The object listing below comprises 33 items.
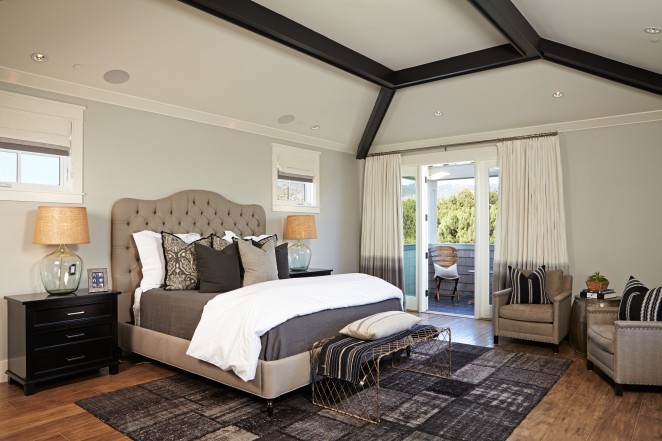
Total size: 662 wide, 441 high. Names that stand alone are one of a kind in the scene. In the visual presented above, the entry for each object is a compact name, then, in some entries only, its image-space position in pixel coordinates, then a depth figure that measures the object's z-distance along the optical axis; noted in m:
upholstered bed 3.19
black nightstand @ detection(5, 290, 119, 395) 3.52
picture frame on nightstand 4.01
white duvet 3.12
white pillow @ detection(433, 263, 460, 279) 7.91
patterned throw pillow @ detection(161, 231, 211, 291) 4.33
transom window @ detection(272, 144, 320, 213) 6.29
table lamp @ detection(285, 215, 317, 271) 6.04
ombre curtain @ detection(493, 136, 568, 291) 5.69
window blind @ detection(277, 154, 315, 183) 6.35
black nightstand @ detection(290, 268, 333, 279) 5.74
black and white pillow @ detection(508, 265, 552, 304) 5.09
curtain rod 5.86
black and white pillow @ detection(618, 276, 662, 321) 3.57
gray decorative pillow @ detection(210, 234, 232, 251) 4.61
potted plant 4.80
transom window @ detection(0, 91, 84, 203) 3.88
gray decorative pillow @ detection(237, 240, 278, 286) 4.28
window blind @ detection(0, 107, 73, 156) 3.87
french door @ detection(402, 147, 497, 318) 6.47
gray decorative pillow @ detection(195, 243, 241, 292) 4.13
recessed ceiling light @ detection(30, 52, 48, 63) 3.81
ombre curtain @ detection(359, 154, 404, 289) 7.11
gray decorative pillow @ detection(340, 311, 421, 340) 3.34
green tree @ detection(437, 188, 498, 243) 8.98
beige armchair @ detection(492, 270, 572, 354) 4.74
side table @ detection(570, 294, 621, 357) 4.59
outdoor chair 7.93
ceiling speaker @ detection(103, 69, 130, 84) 4.26
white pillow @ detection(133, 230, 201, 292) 4.44
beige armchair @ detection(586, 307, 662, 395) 3.43
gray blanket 3.20
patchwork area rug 2.85
